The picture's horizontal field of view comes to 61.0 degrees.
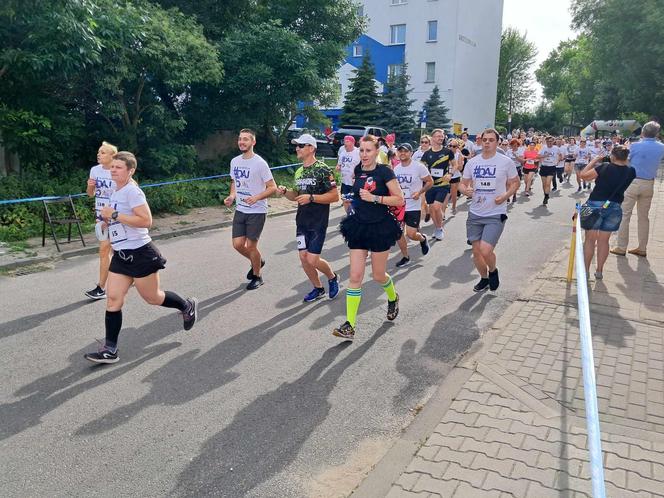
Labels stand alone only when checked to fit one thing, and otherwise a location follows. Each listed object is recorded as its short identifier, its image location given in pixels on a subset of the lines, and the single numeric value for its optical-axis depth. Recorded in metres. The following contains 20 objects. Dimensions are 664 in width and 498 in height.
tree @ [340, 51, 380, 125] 37.62
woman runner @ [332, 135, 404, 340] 5.32
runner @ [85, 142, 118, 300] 6.32
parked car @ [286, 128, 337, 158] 29.44
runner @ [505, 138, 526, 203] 15.91
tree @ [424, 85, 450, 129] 41.47
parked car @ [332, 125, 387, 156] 29.67
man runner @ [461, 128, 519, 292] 6.91
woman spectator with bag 7.37
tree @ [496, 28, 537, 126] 73.31
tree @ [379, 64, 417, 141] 38.16
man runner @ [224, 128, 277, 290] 7.12
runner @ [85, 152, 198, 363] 4.83
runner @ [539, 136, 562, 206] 16.38
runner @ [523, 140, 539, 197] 16.95
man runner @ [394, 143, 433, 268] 8.62
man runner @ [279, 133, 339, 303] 6.38
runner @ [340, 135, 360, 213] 11.38
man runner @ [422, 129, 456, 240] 10.41
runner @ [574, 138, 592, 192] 19.06
